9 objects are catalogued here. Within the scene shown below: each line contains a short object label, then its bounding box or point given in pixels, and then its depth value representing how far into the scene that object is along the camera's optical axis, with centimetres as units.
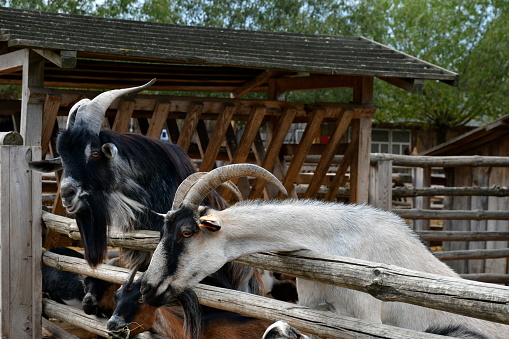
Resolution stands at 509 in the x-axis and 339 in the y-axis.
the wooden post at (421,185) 1133
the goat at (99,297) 542
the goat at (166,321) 416
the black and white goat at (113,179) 468
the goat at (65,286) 667
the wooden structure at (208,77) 622
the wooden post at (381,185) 757
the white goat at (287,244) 346
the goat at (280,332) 269
